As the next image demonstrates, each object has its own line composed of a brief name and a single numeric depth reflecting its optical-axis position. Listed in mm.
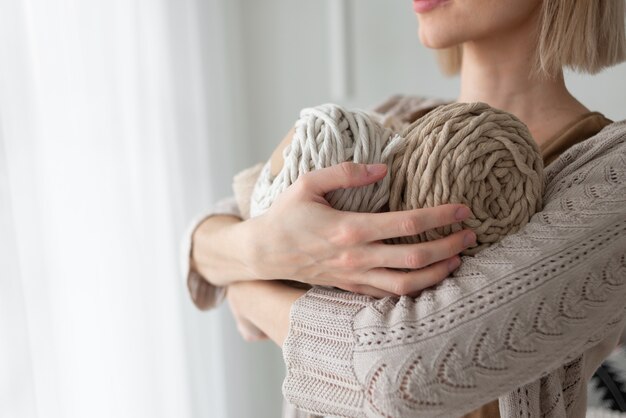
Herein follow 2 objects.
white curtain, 1076
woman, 720
